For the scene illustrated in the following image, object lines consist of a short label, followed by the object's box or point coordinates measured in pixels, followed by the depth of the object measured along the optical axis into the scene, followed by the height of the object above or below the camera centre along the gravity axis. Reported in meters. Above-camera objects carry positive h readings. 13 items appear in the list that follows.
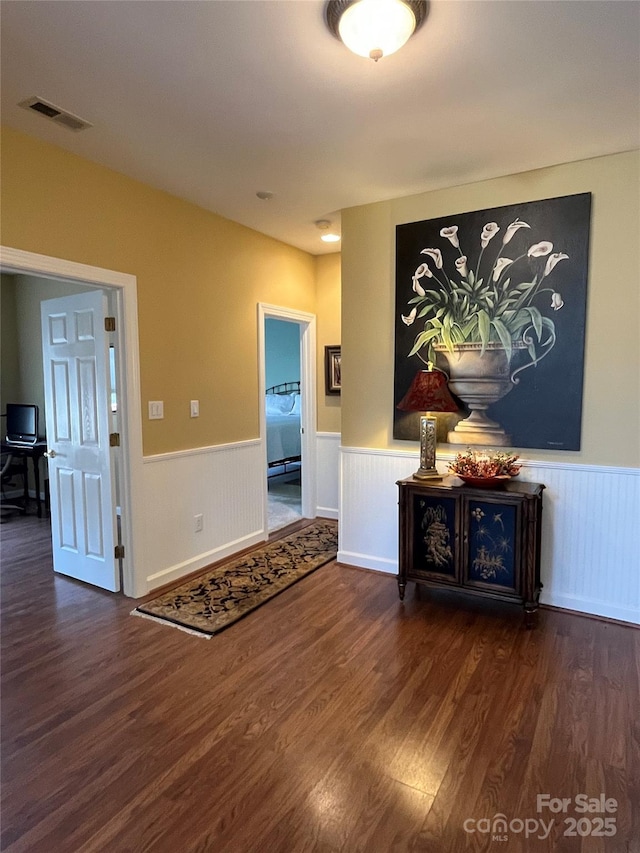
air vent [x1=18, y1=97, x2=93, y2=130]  2.24 +1.32
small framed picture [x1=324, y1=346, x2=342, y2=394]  4.91 +0.20
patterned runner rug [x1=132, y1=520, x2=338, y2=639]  2.94 -1.35
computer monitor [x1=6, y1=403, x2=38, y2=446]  5.28 -0.37
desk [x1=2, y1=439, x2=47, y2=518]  5.04 -0.63
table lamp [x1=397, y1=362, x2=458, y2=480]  3.14 -0.09
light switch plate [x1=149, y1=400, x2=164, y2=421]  3.33 -0.14
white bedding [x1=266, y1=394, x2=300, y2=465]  6.36 -0.60
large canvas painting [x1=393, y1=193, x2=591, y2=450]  2.95 +0.48
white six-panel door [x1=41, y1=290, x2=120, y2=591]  3.24 -0.33
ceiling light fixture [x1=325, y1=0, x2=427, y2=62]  1.64 +1.26
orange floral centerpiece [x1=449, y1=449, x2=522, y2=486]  2.90 -0.48
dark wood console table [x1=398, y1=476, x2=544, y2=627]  2.79 -0.89
